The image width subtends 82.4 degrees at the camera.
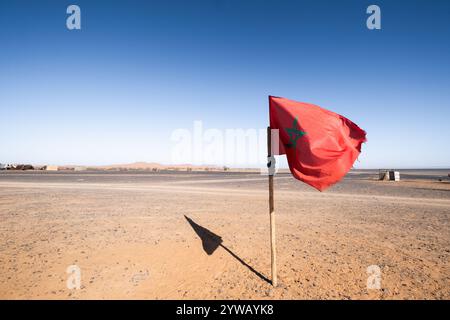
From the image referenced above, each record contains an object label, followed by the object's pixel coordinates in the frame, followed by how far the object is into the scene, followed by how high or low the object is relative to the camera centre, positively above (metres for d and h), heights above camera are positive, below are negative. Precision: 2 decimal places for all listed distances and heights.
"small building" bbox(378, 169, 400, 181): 36.16 -2.16
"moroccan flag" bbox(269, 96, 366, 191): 4.48 +0.36
